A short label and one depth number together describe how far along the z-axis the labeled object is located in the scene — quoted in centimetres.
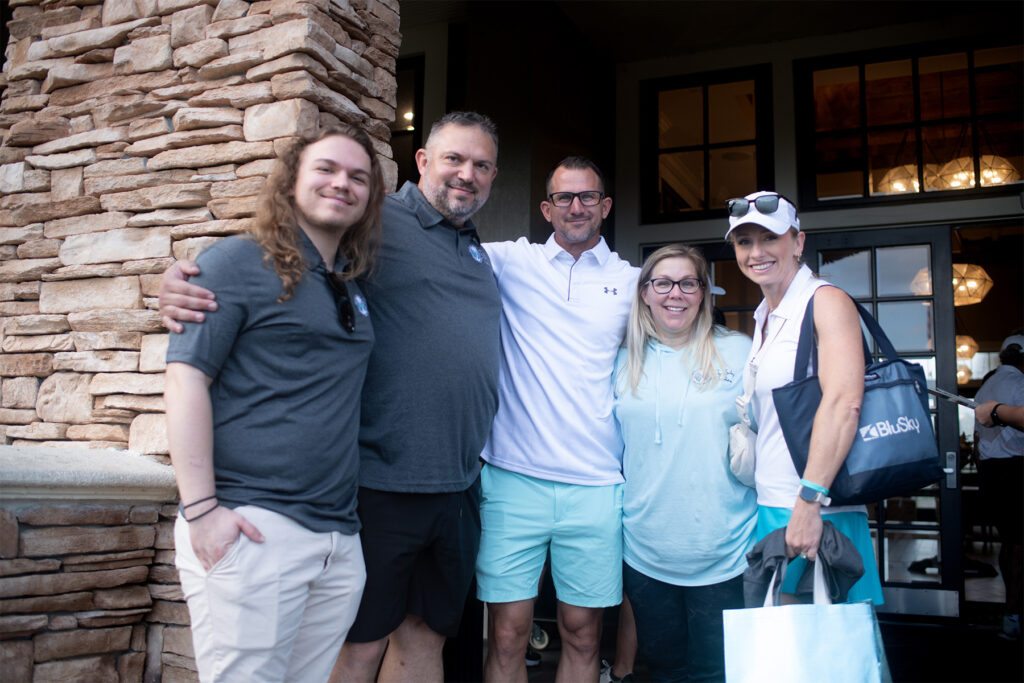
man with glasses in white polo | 235
